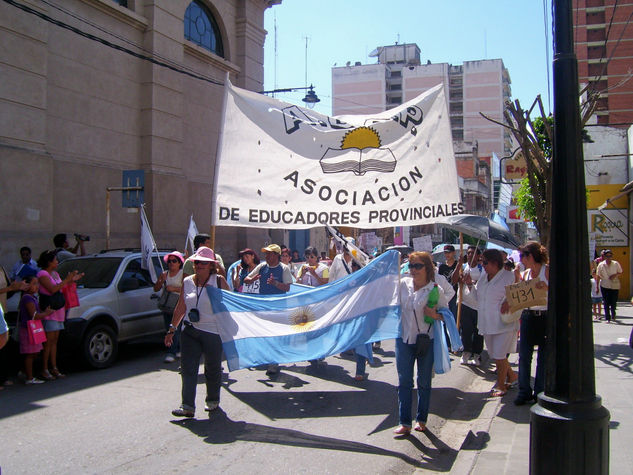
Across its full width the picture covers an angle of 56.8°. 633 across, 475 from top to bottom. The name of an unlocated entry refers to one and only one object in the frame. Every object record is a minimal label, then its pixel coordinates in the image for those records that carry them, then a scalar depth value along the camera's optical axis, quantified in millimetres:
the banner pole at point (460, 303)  8725
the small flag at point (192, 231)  10687
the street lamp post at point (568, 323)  3668
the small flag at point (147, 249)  9727
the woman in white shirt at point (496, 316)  6922
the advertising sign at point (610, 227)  22812
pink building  89000
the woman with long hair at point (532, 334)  6527
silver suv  8578
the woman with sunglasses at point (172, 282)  9000
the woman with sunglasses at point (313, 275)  9969
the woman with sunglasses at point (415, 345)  5574
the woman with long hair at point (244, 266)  8992
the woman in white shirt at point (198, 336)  6078
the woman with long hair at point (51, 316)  7980
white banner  7074
